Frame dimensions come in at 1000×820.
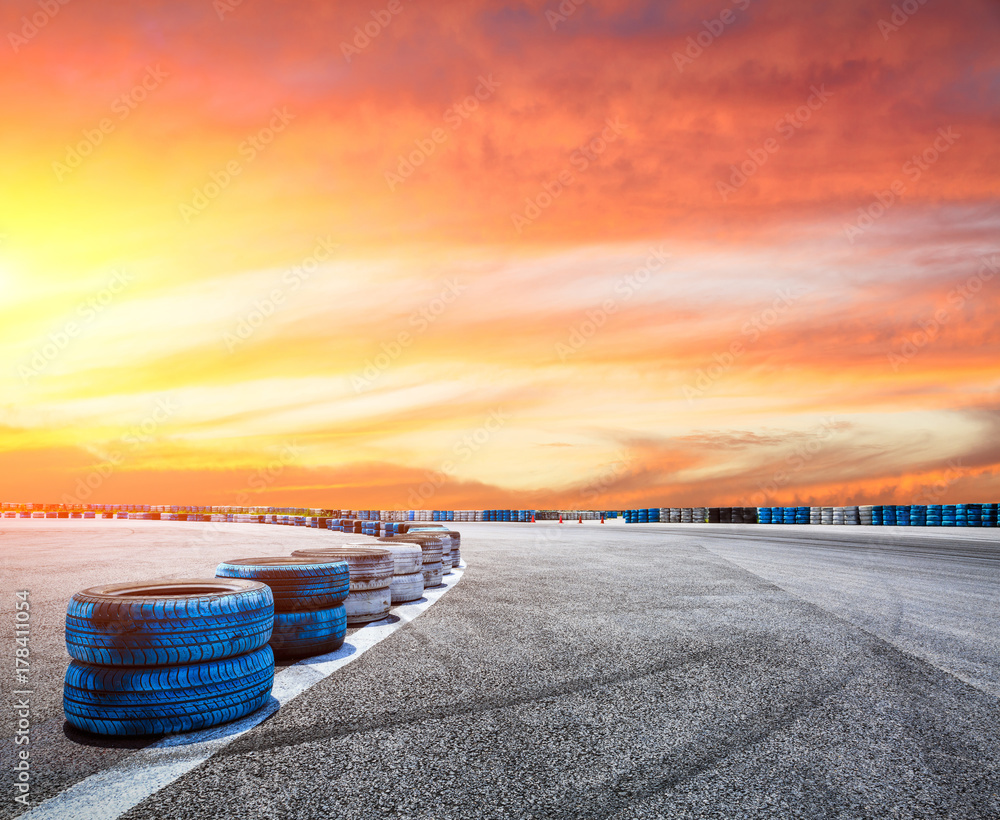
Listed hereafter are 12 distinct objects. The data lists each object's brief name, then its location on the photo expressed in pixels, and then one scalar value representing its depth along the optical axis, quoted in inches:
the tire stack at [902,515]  1786.4
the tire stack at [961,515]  1676.9
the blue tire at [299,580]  262.5
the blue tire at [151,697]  181.0
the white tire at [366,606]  343.6
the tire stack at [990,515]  1624.0
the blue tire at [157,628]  183.9
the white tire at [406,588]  415.5
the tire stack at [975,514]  1648.6
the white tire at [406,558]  418.9
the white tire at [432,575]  490.9
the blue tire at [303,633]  264.7
